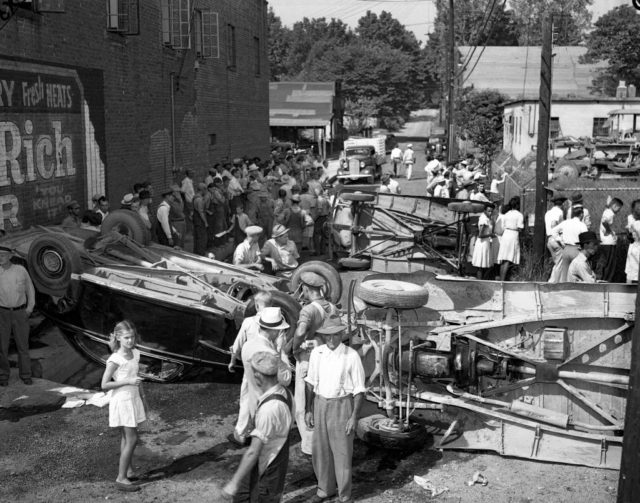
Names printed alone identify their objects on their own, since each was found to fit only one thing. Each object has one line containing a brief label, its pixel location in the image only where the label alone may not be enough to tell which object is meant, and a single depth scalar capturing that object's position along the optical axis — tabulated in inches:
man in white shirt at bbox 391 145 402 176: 1511.7
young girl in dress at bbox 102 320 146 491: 263.6
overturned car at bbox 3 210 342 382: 357.4
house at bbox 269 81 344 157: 1847.9
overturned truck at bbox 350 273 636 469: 289.3
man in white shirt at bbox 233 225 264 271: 440.1
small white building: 1481.3
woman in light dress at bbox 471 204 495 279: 556.7
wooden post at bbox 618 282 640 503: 226.4
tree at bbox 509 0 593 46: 3725.4
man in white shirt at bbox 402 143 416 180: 1397.6
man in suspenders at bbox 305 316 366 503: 253.3
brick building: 502.0
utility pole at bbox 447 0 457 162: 1317.7
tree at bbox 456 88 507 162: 1738.4
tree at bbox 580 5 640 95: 2279.8
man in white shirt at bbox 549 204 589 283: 434.9
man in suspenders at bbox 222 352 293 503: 211.0
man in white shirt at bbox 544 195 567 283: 542.6
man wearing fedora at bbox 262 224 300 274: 445.4
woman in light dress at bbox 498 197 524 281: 546.9
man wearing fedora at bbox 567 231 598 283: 380.8
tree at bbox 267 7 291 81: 4158.7
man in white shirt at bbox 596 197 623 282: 521.7
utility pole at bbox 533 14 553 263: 578.6
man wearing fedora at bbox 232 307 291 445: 277.9
